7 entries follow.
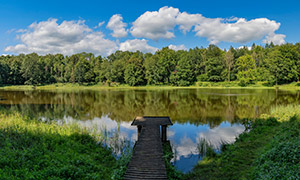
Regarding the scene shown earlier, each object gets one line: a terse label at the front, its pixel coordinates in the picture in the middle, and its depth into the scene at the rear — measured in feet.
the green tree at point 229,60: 216.95
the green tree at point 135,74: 217.77
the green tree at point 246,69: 191.11
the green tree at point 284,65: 172.14
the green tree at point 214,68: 214.53
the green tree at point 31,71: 230.27
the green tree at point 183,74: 209.46
